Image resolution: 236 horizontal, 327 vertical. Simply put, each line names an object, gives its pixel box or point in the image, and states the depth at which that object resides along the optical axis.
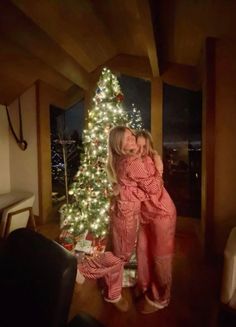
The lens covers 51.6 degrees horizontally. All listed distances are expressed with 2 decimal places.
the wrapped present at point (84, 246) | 2.80
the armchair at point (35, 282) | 0.87
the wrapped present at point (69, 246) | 2.83
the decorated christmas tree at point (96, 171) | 2.82
